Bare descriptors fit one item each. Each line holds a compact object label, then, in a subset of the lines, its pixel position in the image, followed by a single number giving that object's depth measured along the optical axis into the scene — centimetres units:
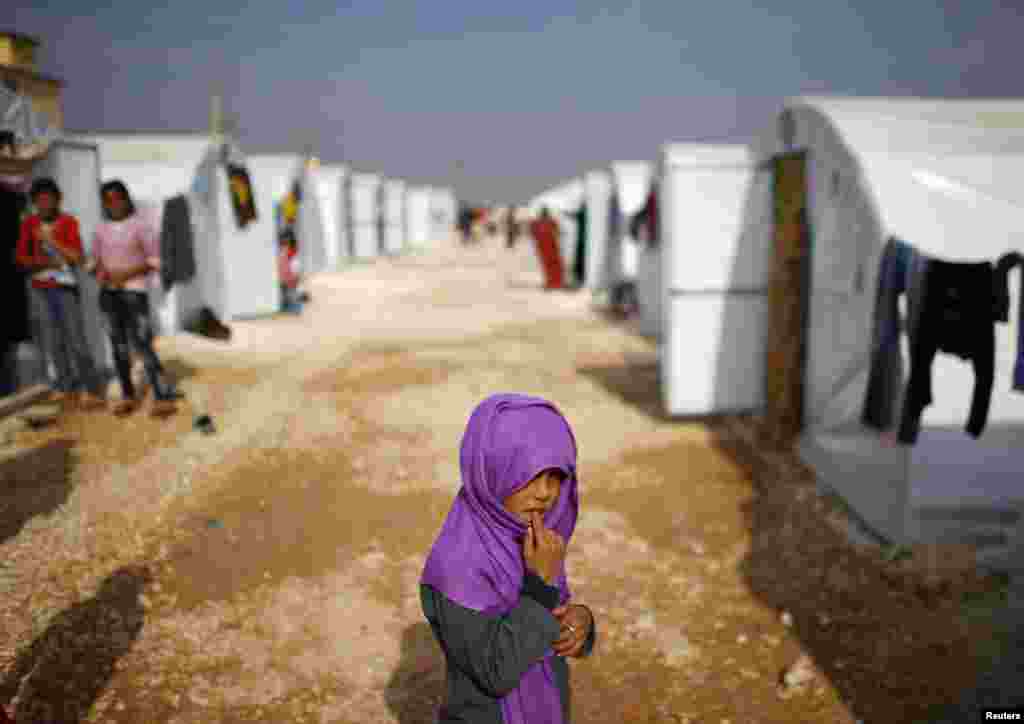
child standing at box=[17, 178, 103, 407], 564
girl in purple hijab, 147
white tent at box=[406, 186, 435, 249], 3591
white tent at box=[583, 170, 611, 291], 1673
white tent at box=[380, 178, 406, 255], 2868
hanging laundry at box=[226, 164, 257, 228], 1116
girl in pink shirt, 568
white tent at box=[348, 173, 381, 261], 2523
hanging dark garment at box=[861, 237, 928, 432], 397
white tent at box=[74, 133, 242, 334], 988
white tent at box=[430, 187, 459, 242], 4422
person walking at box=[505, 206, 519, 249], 3195
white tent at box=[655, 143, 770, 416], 628
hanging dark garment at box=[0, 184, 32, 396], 597
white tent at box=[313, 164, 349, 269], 2228
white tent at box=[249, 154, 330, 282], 1239
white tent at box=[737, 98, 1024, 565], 392
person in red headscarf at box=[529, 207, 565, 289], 1773
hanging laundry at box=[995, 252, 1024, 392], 334
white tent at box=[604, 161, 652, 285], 1393
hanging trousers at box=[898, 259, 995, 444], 360
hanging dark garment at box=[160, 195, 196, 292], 649
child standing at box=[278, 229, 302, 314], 1266
